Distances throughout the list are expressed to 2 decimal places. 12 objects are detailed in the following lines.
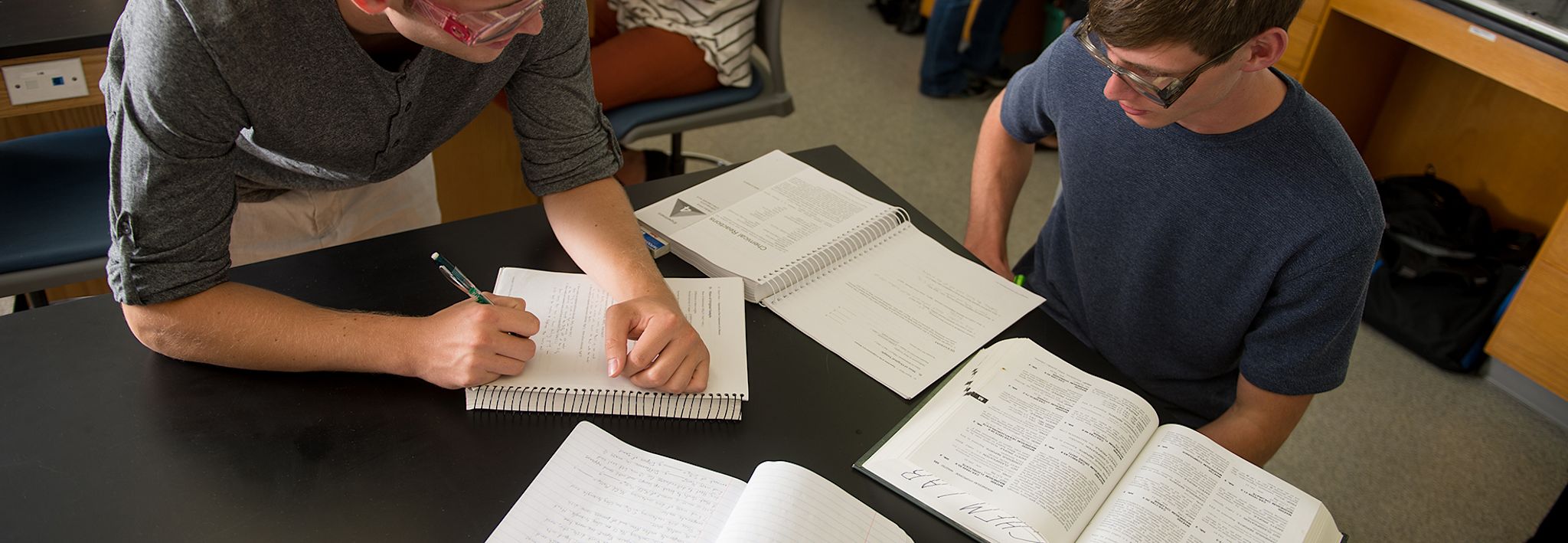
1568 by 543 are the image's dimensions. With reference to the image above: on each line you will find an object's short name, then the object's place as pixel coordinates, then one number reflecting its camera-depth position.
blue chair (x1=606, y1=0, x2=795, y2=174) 2.06
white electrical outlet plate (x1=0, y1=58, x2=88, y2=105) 1.57
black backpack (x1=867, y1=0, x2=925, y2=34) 4.00
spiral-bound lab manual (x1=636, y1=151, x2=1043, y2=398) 1.13
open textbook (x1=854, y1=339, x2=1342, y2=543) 0.90
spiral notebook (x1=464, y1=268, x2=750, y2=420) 1.00
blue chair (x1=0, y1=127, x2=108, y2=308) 1.48
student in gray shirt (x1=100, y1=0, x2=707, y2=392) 0.95
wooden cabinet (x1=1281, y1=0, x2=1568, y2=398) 2.18
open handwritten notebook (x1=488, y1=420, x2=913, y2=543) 0.86
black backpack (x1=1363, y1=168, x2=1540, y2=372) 2.41
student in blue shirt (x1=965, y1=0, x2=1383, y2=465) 1.08
